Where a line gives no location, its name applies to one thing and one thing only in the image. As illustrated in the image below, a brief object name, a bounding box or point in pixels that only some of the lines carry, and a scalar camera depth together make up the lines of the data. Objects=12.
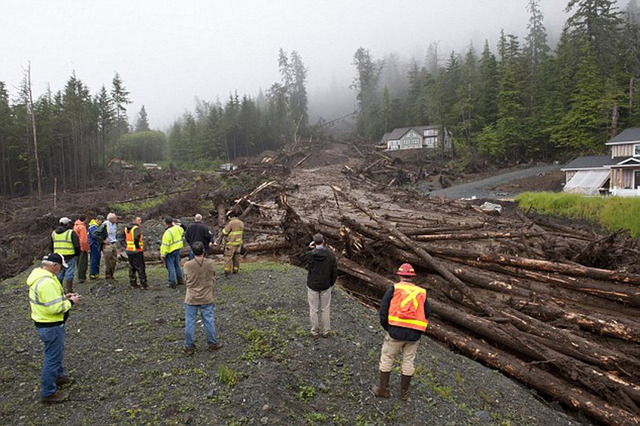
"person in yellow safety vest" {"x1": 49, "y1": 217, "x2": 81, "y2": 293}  8.30
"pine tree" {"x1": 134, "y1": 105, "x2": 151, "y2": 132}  96.53
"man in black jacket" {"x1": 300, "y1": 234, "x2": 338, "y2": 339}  6.50
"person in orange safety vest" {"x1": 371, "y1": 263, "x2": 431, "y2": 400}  4.93
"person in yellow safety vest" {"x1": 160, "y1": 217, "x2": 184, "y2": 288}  9.59
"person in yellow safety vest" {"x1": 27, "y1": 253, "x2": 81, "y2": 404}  4.90
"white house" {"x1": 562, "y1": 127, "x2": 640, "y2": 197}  28.81
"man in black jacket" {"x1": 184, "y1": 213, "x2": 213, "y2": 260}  9.48
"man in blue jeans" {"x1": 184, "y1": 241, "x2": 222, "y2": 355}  6.02
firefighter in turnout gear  10.66
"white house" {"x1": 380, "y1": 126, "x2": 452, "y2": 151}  66.56
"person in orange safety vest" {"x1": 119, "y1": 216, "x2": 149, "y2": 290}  9.23
